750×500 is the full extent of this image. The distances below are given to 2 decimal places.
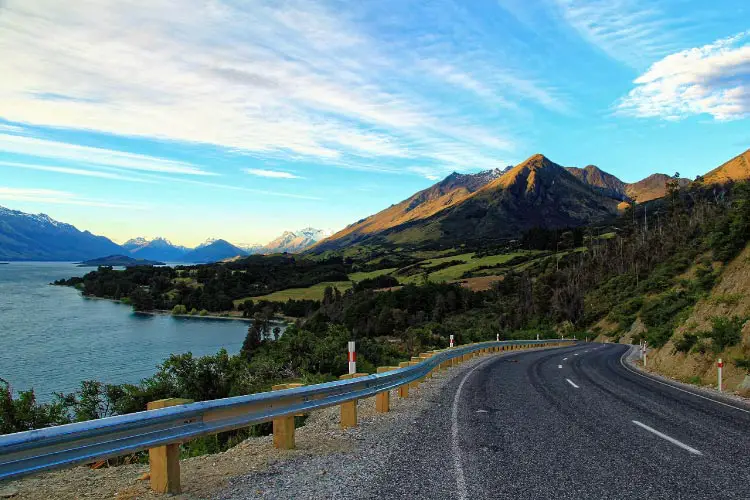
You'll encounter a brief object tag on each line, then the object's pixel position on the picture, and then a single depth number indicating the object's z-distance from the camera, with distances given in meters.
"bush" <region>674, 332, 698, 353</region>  20.89
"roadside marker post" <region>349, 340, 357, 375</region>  10.41
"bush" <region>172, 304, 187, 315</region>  130.88
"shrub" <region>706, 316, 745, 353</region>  17.98
